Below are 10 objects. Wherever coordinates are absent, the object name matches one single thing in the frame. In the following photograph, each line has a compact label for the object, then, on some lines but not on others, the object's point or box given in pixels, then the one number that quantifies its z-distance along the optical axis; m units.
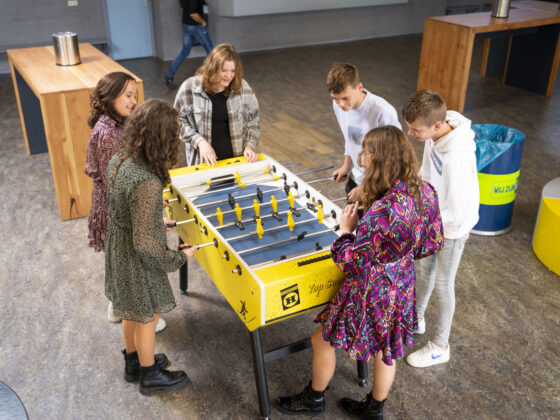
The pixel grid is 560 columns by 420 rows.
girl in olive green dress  2.34
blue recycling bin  4.00
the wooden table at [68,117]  4.26
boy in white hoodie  2.60
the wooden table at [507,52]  6.63
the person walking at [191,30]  7.71
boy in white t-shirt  3.00
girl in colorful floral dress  2.16
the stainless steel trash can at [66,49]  4.98
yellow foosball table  2.34
